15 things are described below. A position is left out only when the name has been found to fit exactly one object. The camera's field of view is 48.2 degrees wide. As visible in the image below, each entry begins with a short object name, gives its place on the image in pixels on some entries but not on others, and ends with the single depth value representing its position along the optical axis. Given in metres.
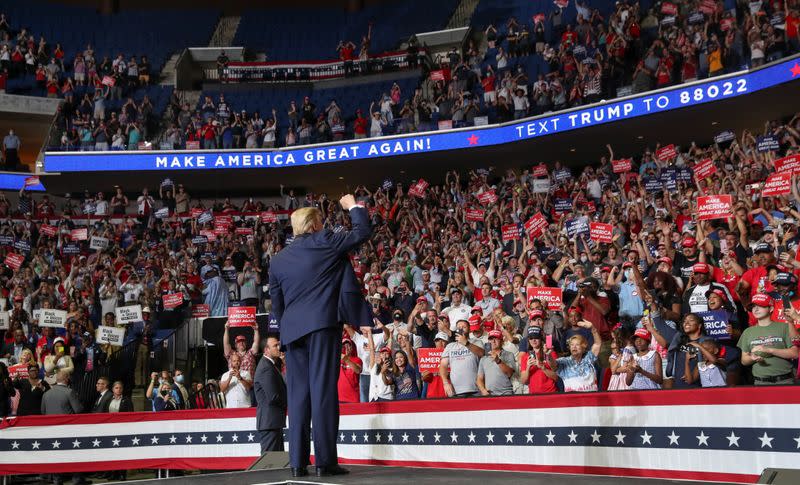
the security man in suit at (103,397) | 12.98
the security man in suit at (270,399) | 8.50
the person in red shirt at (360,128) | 26.23
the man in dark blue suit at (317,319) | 5.48
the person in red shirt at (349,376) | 10.82
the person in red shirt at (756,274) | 9.91
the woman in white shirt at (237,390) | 10.97
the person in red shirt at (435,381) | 10.28
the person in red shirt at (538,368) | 9.10
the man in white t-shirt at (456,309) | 13.13
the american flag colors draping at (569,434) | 5.63
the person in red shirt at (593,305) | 11.16
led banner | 18.70
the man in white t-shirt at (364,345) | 11.73
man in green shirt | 7.78
